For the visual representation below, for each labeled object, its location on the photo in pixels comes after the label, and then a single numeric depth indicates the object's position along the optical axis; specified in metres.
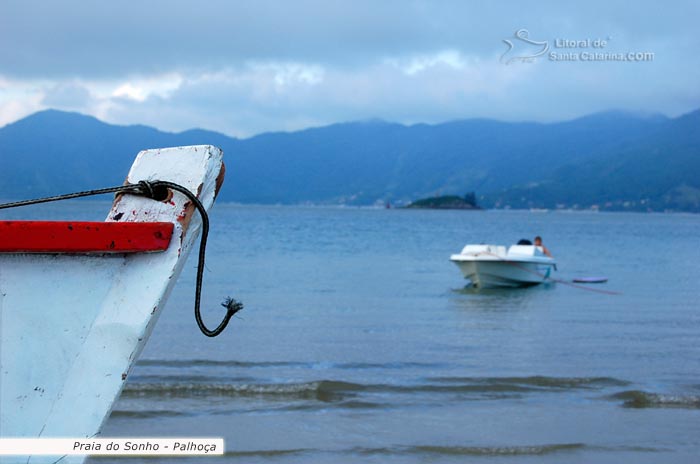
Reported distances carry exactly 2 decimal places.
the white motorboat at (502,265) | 25.59
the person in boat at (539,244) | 27.30
